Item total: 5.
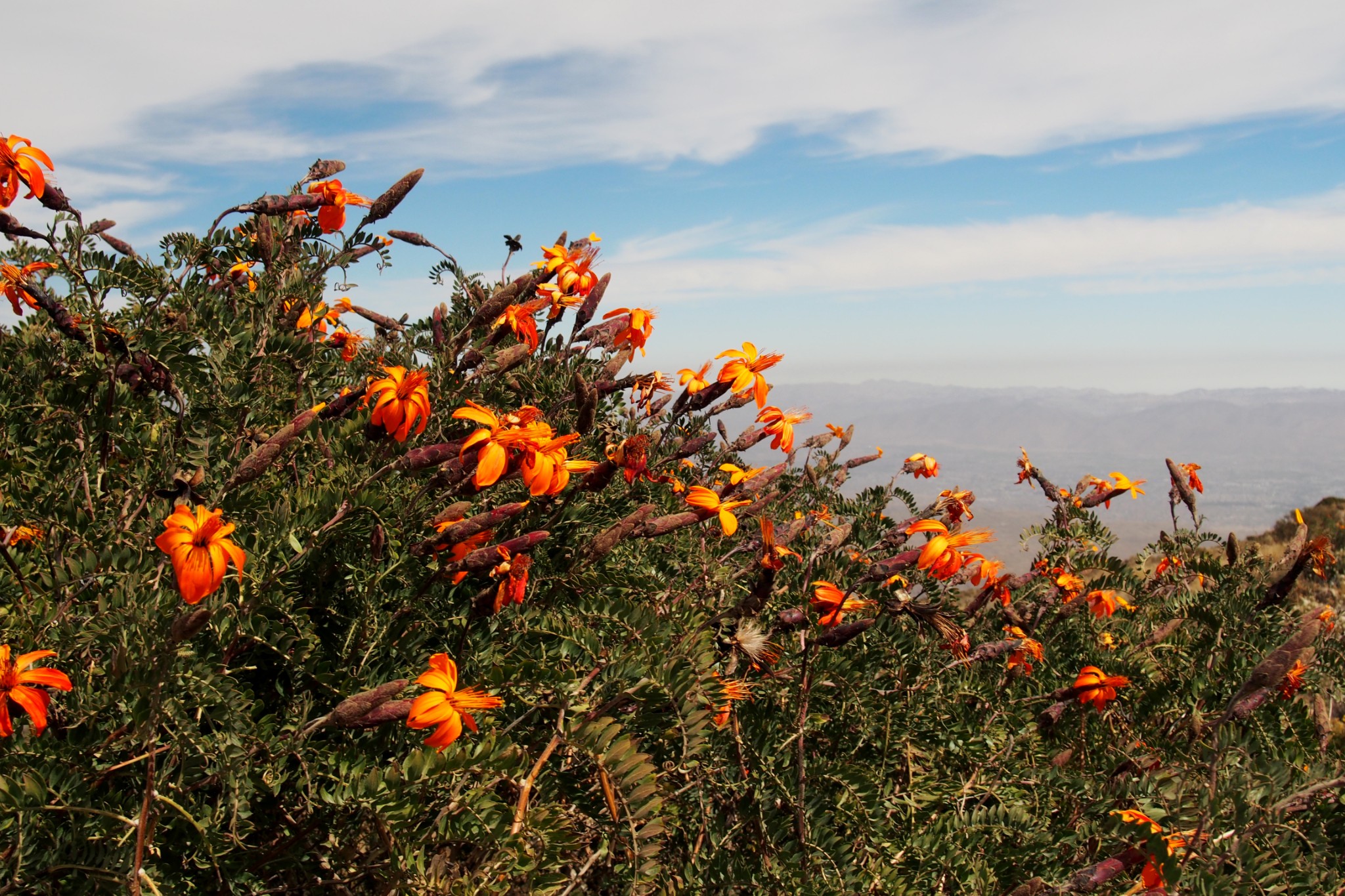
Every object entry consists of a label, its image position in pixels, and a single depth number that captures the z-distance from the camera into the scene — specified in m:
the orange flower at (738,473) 2.35
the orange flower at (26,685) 1.36
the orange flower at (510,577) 1.78
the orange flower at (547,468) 1.84
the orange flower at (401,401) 1.82
